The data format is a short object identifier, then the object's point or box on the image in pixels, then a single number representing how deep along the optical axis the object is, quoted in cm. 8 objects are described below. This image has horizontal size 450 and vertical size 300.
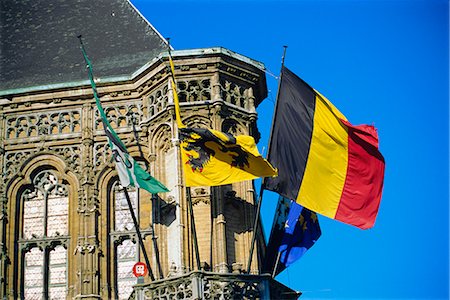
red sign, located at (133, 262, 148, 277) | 2264
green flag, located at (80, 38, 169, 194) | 2212
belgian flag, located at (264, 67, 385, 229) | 2189
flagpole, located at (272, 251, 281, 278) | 2281
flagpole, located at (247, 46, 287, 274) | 2111
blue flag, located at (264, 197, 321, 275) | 2305
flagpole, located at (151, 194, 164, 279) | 2197
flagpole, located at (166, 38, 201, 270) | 2091
